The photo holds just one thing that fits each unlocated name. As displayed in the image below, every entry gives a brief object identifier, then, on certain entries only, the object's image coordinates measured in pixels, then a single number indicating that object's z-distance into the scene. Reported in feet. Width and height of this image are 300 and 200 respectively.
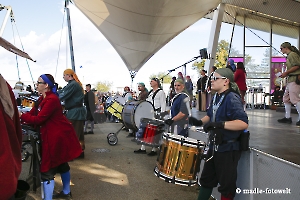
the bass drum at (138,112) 19.64
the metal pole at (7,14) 51.84
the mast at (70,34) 22.35
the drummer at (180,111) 13.75
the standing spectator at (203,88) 32.59
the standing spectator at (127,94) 33.67
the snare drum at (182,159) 8.87
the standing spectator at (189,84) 35.81
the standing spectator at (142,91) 24.82
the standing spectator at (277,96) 40.77
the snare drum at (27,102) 16.62
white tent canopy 39.89
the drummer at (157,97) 19.85
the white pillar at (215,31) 54.38
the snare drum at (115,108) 23.24
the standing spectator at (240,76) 20.26
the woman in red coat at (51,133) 9.54
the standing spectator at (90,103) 27.64
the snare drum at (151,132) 15.16
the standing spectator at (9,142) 4.26
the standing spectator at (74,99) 15.02
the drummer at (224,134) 7.76
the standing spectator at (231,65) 19.83
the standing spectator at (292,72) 17.52
